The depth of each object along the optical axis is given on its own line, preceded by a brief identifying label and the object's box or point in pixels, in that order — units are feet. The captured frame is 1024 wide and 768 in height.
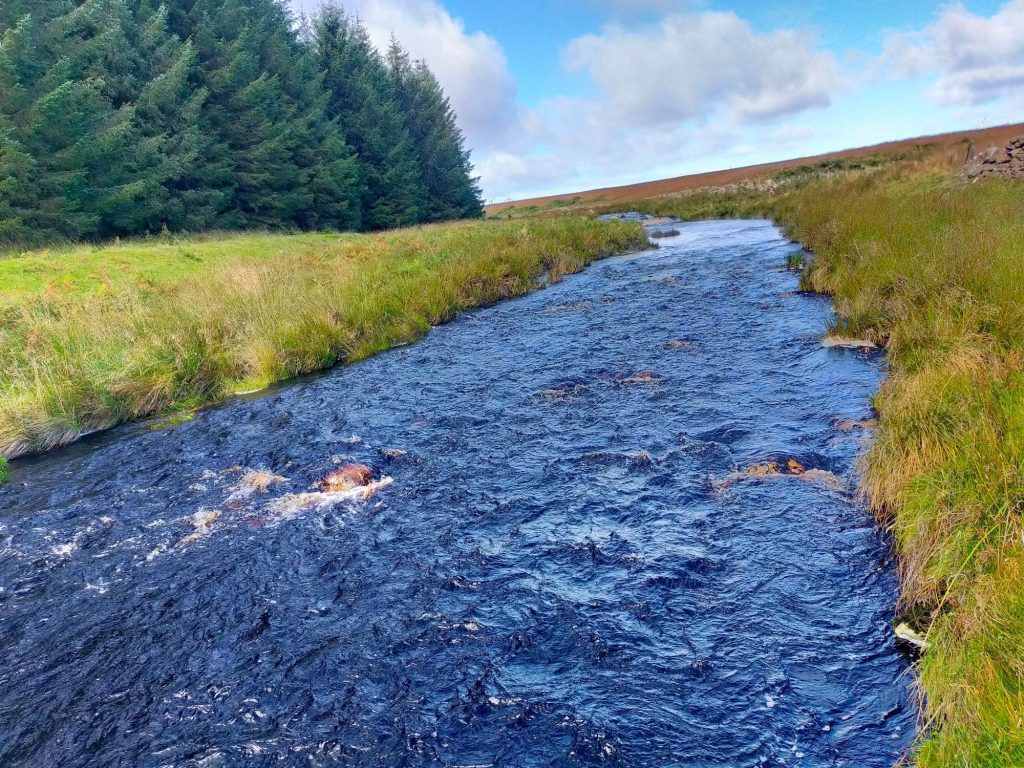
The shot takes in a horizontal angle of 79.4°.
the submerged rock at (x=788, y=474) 18.99
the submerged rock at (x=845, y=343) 31.22
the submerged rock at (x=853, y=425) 22.17
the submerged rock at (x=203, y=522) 19.73
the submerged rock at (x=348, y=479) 22.63
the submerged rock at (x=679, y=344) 36.22
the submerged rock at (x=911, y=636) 12.42
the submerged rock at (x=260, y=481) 22.85
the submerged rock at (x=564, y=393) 30.18
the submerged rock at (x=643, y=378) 30.94
